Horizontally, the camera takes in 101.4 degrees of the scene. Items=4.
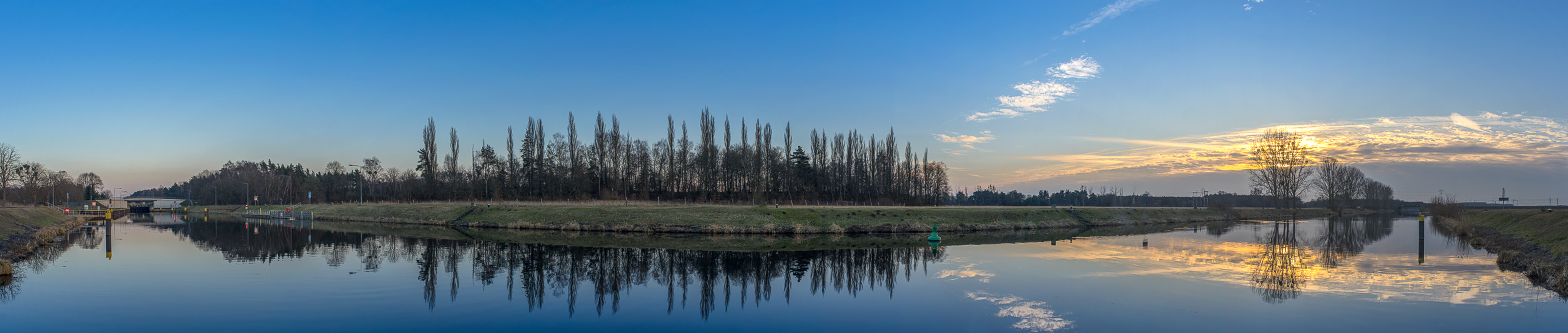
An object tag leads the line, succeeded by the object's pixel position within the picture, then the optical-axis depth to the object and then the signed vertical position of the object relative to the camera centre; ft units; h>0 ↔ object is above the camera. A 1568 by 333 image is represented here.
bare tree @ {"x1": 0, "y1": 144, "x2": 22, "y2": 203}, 194.70 +6.45
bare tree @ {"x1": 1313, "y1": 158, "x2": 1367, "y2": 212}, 253.24 -3.83
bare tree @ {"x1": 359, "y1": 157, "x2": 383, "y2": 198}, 318.04 +8.00
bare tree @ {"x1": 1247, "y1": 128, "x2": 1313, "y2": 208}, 204.33 +3.58
